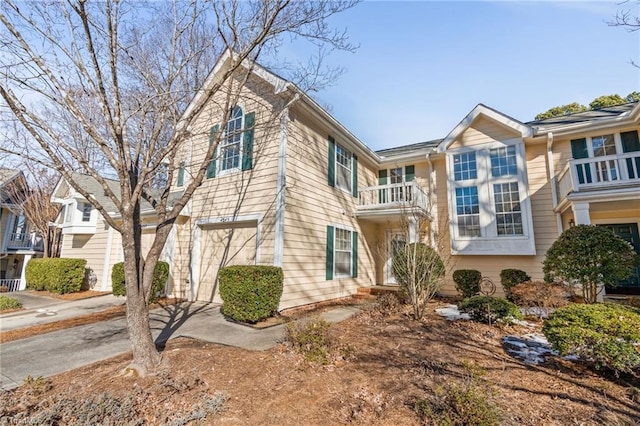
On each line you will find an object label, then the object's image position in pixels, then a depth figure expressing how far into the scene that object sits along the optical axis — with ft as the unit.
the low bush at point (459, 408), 8.01
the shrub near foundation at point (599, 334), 11.19
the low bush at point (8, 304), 27.63
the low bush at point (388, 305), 22.92
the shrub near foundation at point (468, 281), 30.45
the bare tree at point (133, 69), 12.69
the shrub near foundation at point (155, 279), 28.35
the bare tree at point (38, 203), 53.36
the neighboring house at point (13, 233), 54.13
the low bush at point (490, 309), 19.15
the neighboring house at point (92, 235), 39.63
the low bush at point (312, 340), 13.75
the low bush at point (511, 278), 28.99
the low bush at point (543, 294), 19.15
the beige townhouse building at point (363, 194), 26.20
